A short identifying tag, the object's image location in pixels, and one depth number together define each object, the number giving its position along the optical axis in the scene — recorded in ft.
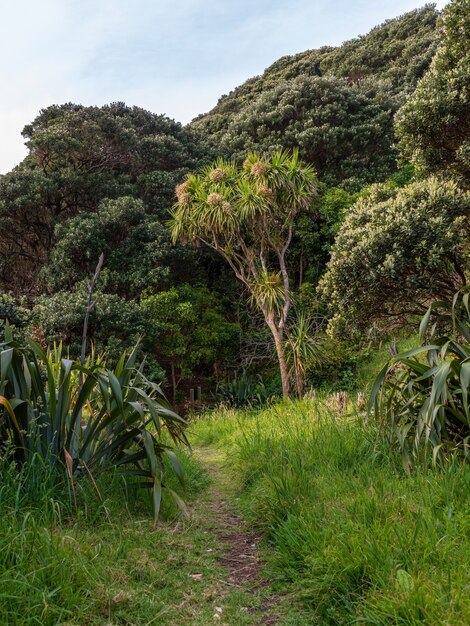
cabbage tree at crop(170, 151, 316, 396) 33.12
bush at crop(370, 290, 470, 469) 9.57
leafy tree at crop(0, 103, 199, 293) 44.37
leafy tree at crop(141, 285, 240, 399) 39.88
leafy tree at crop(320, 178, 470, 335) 17.21
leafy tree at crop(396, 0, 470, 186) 19.08
